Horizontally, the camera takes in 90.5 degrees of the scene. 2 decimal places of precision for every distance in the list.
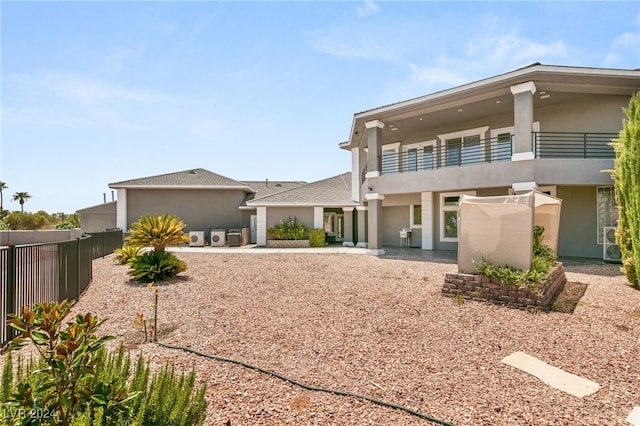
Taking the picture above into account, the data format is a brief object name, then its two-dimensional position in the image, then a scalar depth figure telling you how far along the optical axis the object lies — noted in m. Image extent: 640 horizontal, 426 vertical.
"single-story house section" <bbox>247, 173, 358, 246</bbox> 21.19
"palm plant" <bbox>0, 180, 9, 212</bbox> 51.84
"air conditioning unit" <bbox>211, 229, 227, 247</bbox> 22.03
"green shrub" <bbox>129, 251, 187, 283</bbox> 9.27
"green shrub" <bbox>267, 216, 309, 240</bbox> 20.78
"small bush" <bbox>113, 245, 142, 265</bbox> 12.17
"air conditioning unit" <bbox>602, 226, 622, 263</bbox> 12.45
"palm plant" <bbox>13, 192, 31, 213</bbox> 55.11
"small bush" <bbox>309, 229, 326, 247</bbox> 20.81
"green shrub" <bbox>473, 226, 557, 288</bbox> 6.71
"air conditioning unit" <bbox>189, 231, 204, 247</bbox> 22.12
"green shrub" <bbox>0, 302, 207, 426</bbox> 2.03
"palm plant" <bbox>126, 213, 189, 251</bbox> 9.78
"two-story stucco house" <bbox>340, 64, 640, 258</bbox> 11.74
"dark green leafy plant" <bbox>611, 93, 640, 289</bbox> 8.03
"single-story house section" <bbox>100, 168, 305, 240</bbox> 23.14
